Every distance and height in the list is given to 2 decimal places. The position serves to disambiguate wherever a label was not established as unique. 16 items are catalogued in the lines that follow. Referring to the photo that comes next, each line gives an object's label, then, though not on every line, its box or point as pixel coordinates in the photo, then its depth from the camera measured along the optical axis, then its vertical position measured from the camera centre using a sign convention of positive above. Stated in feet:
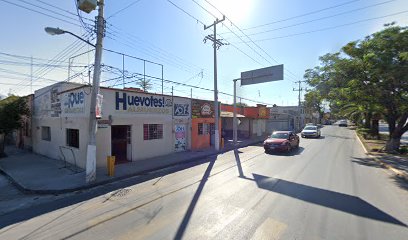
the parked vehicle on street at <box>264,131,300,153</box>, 52.70 -5.51
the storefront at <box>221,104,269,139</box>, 93.58 -1.35
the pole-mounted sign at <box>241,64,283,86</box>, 57.88 +11.73
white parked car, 95.81 -5.45
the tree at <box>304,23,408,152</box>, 38.23 +8.23
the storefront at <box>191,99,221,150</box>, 58.70 -1.40
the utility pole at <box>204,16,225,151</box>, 58.75 +8.00
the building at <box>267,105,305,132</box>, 136.30 -0.68
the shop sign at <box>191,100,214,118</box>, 58.80 +2.63
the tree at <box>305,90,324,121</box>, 60.37 +6.85
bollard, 32.94 -6.75
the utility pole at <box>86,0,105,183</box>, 30.05 +2.14
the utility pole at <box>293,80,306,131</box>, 168.30 +5.99
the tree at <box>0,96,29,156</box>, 52.26 +0.90
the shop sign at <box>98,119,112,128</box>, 38.44 -0.80
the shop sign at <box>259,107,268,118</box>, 101.80 +3.19
